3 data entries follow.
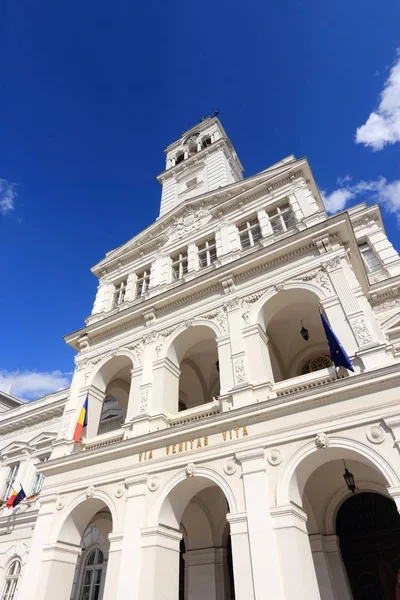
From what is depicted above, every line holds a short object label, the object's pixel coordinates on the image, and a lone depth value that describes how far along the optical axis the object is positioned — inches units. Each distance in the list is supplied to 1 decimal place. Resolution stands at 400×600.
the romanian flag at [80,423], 625.3
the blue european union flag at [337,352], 433.4
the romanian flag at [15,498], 809.5
